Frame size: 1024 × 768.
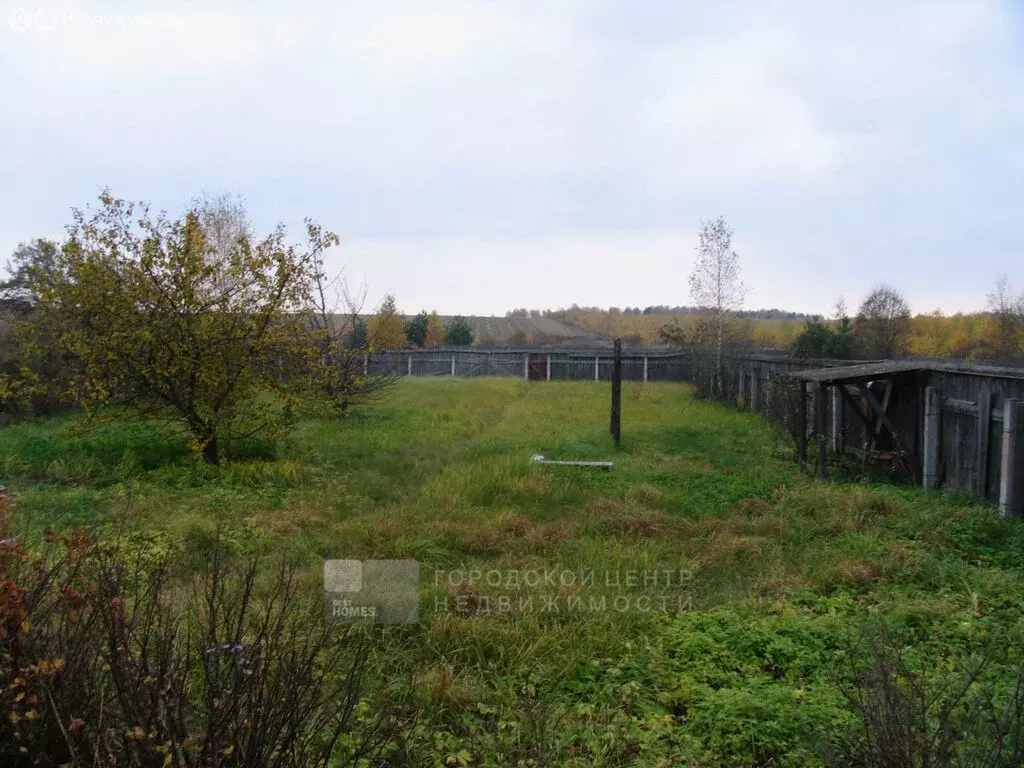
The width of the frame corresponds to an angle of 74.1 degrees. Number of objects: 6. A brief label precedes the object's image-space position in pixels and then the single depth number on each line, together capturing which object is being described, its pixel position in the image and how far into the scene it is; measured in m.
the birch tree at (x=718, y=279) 22.61
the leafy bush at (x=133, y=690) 2.06
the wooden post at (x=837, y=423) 10.44
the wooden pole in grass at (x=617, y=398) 11.59
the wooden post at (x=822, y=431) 8.66
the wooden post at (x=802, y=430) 9.69
